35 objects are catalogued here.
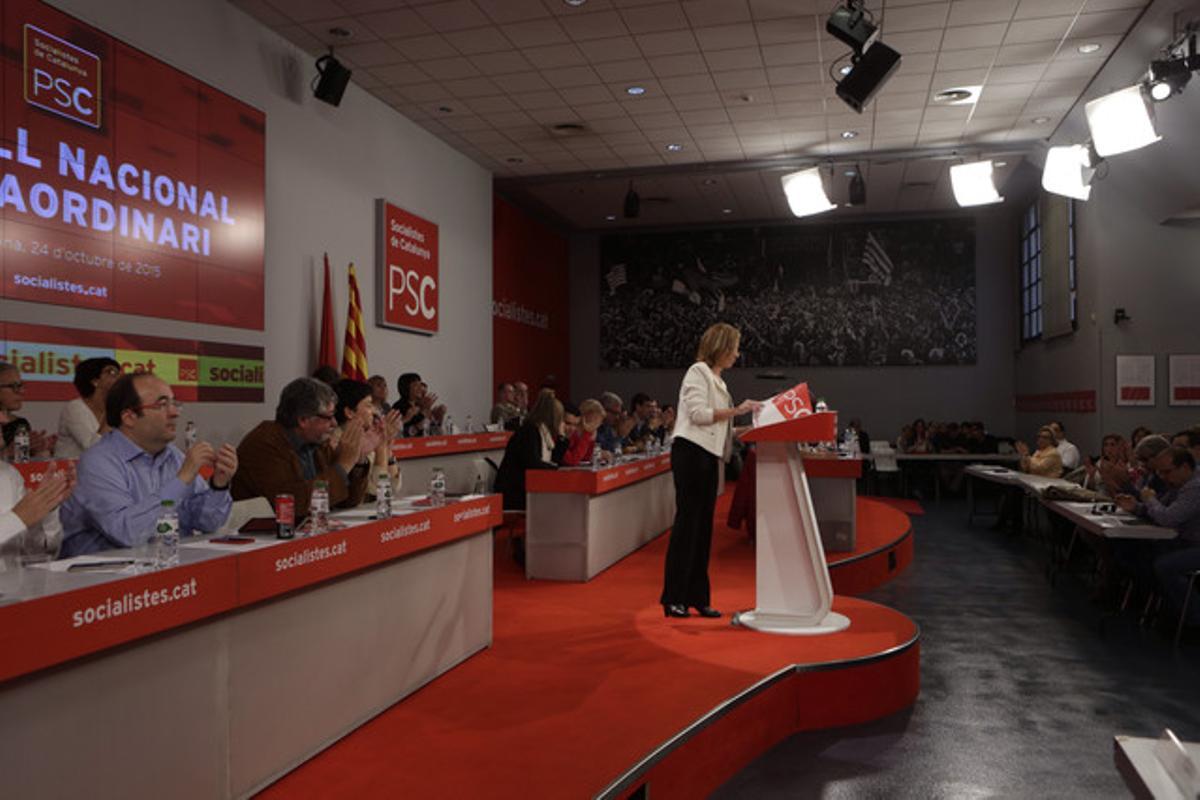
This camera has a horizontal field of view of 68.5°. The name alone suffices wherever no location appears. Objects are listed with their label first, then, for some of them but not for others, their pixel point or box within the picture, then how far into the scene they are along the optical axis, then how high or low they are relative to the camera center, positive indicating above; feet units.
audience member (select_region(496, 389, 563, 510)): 18.33 -0.96
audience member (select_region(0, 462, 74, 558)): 6.56 -0.82
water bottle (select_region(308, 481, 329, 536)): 8.78 -1.08
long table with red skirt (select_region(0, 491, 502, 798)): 5.66 -2.08
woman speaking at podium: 13.48 -0.90
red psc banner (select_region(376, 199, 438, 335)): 26.04 +4.07
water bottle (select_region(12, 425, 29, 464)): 13.61 -0.64
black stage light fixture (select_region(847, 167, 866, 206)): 32.82 +7.94
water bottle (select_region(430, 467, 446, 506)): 11.37 -1.15
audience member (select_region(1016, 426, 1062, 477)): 26.86 -1.83
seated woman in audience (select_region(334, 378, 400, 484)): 12.59 -0.17
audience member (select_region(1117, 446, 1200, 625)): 15.03 -2.03
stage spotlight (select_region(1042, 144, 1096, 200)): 25.16 +6.61
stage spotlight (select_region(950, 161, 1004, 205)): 29.50 +7.33
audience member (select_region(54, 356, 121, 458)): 14.05 -0.09
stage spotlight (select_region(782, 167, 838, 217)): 30.01 +7.20
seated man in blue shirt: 7.95 -0.69
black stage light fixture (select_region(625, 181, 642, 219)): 34.01 +7.72
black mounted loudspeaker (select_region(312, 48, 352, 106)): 22.12 +8.15
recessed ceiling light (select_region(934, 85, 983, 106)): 25.82 +9.09
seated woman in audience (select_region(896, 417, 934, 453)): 38.73 -1.82
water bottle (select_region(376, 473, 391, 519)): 10.02 -1.11
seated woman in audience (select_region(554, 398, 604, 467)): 19.80 -0.78
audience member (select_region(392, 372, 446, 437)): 24.54 -0.01
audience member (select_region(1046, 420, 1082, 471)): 27.25 -1.67
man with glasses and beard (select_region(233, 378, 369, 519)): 10.75 -0.51
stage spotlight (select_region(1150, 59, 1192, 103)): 19.58 +7.23
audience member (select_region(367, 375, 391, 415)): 21.78 +0.30
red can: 8.26 -1.05
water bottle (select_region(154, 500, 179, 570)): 6.87 -1.09
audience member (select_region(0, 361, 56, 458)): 12.91 -0.11
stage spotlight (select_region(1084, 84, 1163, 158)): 20.47 +6.54
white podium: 13.09 -2.32
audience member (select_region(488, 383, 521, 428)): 30.71 -0.18
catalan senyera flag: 23.88 +1.57
